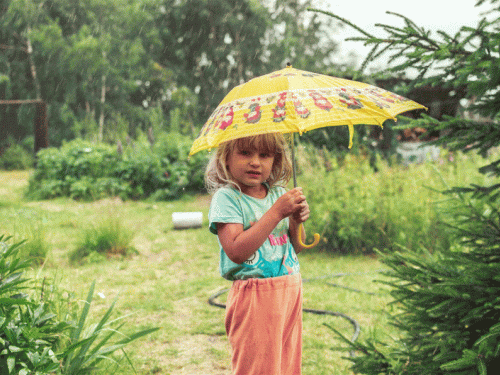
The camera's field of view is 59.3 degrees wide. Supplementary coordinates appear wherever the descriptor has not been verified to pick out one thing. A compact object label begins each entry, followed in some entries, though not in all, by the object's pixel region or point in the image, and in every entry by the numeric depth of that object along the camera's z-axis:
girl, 1.66
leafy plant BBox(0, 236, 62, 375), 1.79
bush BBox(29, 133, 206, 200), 9.84
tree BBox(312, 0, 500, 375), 1.59
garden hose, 3.31
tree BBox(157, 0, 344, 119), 26.52
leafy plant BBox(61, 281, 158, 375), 2.09
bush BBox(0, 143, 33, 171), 19.27
